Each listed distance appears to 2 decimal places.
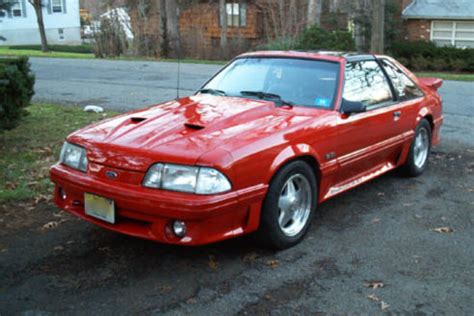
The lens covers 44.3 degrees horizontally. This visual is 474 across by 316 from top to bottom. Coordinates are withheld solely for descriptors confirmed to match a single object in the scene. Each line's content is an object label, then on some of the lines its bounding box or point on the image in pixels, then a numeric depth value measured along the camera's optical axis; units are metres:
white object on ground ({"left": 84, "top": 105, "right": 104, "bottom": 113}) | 10.37
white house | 44.23
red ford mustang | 3.92
